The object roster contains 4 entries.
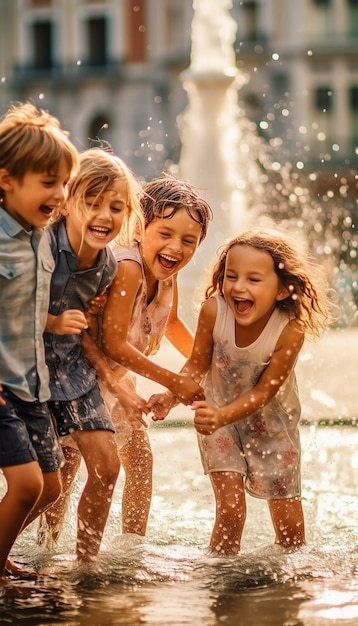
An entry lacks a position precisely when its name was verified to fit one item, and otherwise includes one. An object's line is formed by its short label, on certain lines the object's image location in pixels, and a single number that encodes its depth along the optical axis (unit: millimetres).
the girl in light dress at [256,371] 5126
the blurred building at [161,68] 44792
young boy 4450
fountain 16354
